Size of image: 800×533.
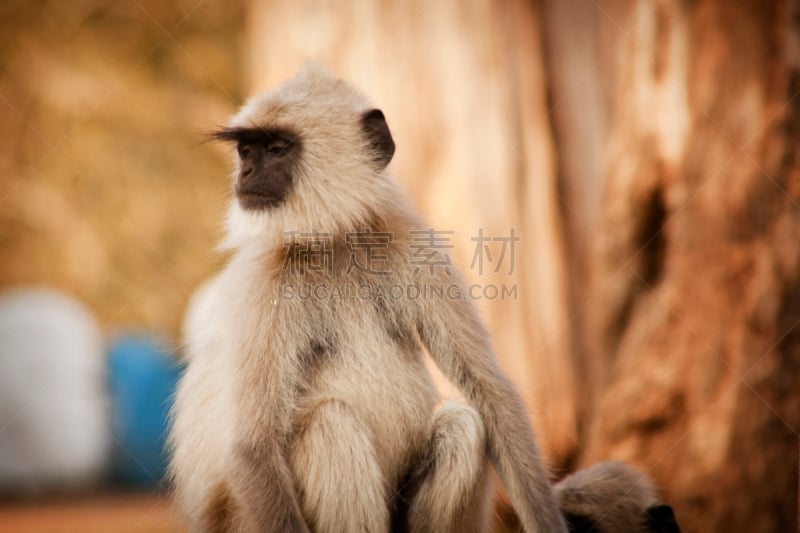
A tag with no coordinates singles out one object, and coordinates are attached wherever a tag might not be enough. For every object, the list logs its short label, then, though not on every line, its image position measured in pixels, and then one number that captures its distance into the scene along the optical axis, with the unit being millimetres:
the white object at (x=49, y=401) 13883
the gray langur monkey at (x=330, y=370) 5879
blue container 14695
